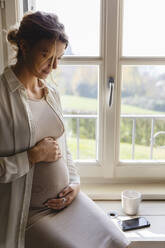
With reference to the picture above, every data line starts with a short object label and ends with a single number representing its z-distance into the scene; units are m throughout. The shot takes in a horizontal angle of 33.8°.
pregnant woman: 1.02
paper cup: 1.45
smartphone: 1.36
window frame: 1.46
